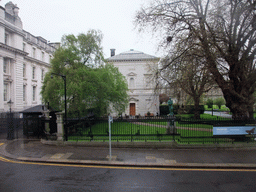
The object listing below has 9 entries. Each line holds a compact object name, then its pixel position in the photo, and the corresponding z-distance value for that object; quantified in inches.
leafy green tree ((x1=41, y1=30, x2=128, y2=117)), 631.2
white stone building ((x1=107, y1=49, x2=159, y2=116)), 1374.3
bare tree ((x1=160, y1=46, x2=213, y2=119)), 498.0
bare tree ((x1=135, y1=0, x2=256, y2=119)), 467.2
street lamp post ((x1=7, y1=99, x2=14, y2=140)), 597.6
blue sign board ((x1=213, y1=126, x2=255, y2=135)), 460.1
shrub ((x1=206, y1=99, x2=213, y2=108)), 2332.7
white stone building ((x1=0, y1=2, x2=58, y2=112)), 1104.6
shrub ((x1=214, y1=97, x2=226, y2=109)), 2329.5
